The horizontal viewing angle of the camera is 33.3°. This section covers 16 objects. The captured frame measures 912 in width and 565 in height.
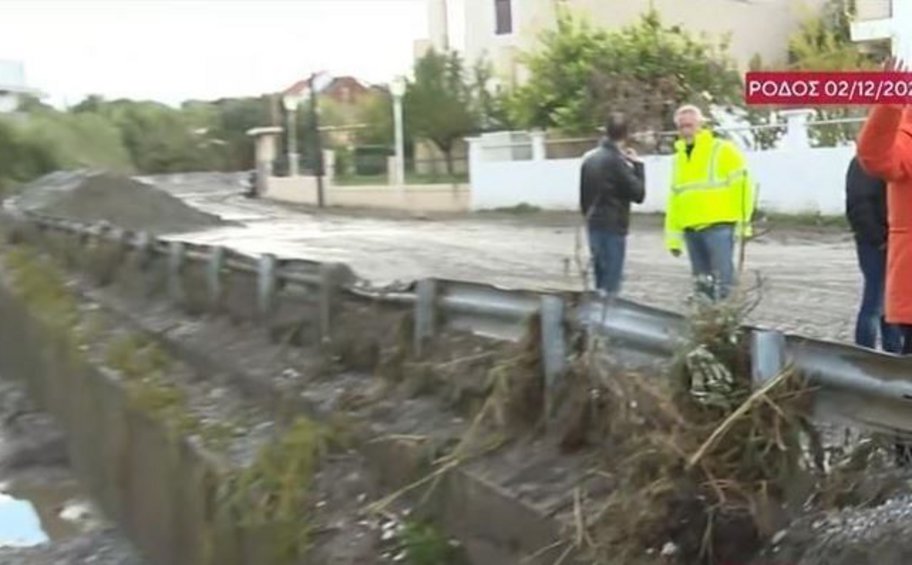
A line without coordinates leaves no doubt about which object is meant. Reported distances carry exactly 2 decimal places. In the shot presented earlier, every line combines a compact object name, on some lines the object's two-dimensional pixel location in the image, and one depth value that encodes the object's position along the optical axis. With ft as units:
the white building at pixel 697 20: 130.21
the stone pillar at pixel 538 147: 107.04
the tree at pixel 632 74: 102.73
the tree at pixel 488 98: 129.88
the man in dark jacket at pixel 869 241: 23.49
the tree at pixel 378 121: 143.02
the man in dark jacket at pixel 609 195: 33.50
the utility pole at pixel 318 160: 136.67
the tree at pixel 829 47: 81.97
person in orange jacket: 15.11
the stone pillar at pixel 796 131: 82.84
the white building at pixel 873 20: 90.22
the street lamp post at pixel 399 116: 128.88
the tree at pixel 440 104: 133.28
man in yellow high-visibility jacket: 30.22
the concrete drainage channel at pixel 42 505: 29.94
